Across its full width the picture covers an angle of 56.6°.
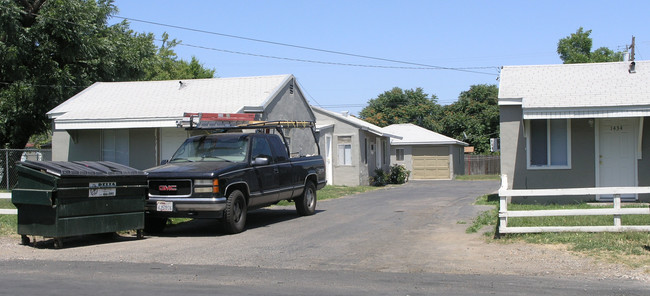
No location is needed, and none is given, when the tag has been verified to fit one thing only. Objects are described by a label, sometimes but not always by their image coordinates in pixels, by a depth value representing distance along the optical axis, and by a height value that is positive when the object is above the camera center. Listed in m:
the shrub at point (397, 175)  31.91 -1.02
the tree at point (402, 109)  55.75 +4.47
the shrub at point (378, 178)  29.59 -1.10
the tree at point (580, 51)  43.09 +7.59
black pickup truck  10.80 -0.43
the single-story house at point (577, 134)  14.33 +0.51
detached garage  36.53 +0.04
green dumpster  9.59 -0.65
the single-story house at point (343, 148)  27.16 +0.37
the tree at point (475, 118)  49.50 +3.11
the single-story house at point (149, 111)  19.64 +1.56
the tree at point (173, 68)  39.53 +7.25
